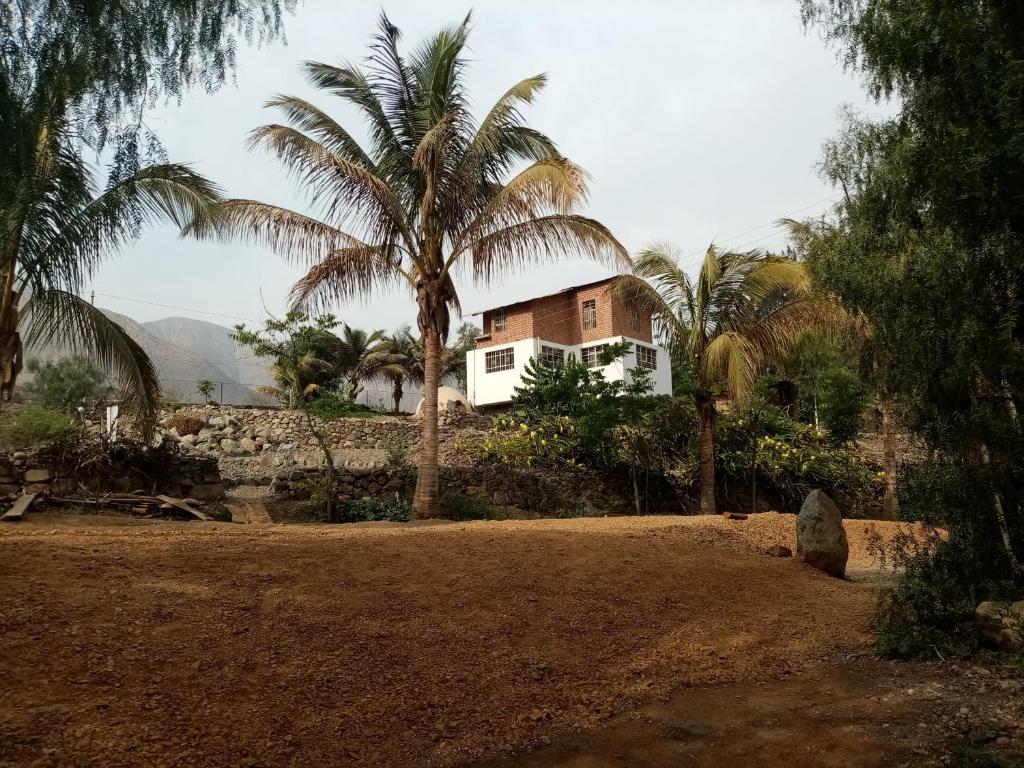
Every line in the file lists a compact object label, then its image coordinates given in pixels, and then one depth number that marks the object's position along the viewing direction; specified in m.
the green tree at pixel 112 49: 3.55
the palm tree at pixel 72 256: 5.78
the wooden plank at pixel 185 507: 10.49
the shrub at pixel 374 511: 12.30
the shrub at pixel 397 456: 15.04
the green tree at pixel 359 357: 40.12
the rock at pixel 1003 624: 4.77
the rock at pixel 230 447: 18.61
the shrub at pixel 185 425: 19.05
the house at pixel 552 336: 31.67
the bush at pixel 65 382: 35.66
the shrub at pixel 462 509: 13.27
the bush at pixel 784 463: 17.69
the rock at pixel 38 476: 11.07
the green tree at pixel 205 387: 30.67
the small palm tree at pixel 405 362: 40.19
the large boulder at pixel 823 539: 8.34
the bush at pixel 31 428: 14.55
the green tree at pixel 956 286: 4.62
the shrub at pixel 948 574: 5.30
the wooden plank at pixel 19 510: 8.66
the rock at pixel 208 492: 12.95
